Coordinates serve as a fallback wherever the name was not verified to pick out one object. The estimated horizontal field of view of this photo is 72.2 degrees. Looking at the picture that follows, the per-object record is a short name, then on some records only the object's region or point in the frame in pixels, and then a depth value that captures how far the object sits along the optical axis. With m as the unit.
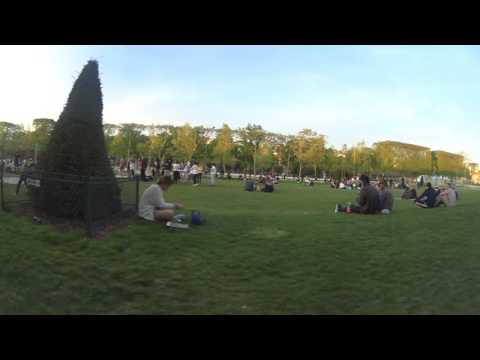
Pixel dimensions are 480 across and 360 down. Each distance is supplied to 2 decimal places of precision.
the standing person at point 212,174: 24.12
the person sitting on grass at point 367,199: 10.94
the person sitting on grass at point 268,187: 22.33
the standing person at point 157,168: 27.38
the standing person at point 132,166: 28.63
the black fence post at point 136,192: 8.74
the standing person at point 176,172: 23.89
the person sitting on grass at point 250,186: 22.02
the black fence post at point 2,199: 8.38
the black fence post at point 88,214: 6.69
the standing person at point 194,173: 24.02
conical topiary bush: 7.40
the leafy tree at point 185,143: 63.50
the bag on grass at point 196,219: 8.34
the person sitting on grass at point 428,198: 13.42
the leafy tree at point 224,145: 65.12
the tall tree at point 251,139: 78.31
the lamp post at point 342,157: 81.59
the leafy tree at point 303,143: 76.38
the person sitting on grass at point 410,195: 21.12
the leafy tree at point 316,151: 71.88
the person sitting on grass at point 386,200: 11.67
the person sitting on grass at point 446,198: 13.77
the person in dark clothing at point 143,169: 22.67
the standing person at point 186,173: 25.97
